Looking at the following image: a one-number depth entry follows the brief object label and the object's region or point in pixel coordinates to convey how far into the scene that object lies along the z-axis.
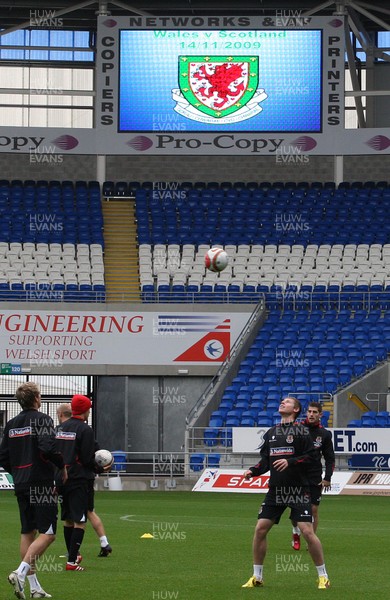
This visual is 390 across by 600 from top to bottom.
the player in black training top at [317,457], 15.45
